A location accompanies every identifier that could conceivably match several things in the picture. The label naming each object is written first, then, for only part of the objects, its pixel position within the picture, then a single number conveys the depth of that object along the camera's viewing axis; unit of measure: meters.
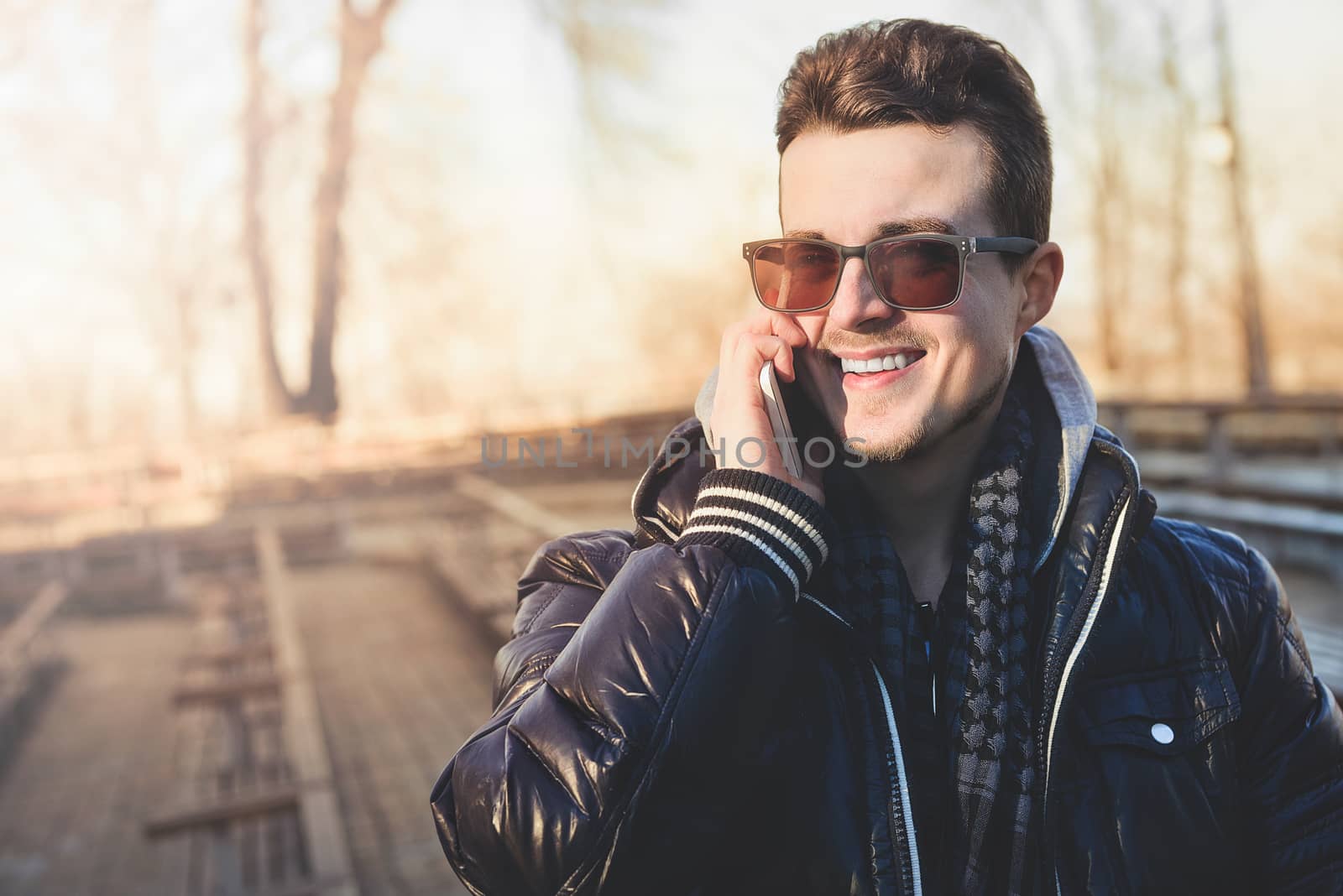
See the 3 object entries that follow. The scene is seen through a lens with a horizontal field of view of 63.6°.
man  0.96
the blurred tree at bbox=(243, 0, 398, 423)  13.62
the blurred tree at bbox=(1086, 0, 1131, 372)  15.15
